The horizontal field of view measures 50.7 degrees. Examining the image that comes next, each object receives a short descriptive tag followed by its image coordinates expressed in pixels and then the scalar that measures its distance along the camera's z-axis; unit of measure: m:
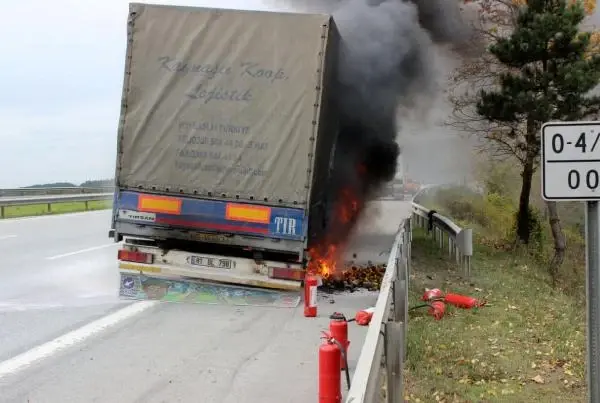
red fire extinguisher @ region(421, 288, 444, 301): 8.38
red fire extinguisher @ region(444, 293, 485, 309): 8.15
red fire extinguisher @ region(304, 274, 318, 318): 7.49
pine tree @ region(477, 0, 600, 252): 12.76
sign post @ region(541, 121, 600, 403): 3.37
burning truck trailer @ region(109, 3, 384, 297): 7.55
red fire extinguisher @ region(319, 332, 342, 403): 4.00
